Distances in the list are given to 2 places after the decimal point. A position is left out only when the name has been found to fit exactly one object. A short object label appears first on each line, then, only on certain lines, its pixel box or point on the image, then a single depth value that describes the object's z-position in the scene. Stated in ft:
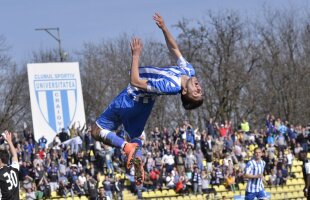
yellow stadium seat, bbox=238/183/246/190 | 101.50
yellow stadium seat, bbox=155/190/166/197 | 93.81
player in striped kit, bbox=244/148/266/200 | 69.51
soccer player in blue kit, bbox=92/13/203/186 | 36.09
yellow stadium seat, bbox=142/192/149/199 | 93.45
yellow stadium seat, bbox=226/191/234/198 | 97.98
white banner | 110.93
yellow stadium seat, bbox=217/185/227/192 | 98.81
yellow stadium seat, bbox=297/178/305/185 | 108.62
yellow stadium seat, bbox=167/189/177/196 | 94.32
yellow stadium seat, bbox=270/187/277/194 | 102.34
